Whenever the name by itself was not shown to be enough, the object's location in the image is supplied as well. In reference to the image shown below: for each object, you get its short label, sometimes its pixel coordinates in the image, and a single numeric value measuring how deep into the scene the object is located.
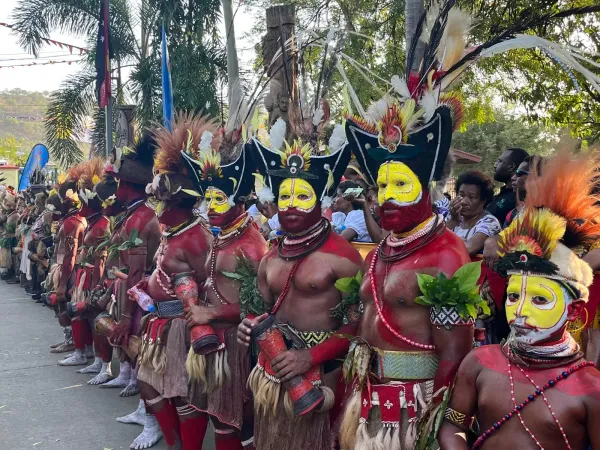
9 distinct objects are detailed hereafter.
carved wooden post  4.98
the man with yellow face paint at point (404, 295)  3.28
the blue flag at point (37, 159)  16.59
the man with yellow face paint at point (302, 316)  3.86
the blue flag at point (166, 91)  7.15
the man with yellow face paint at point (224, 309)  4.82
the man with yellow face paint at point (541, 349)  2.56
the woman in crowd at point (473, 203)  5.17
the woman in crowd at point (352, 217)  6.30
